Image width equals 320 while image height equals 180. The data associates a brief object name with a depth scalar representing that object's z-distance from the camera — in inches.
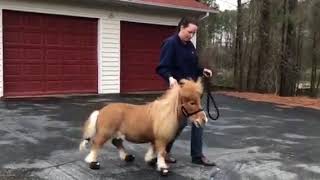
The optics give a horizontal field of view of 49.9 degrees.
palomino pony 149.6
